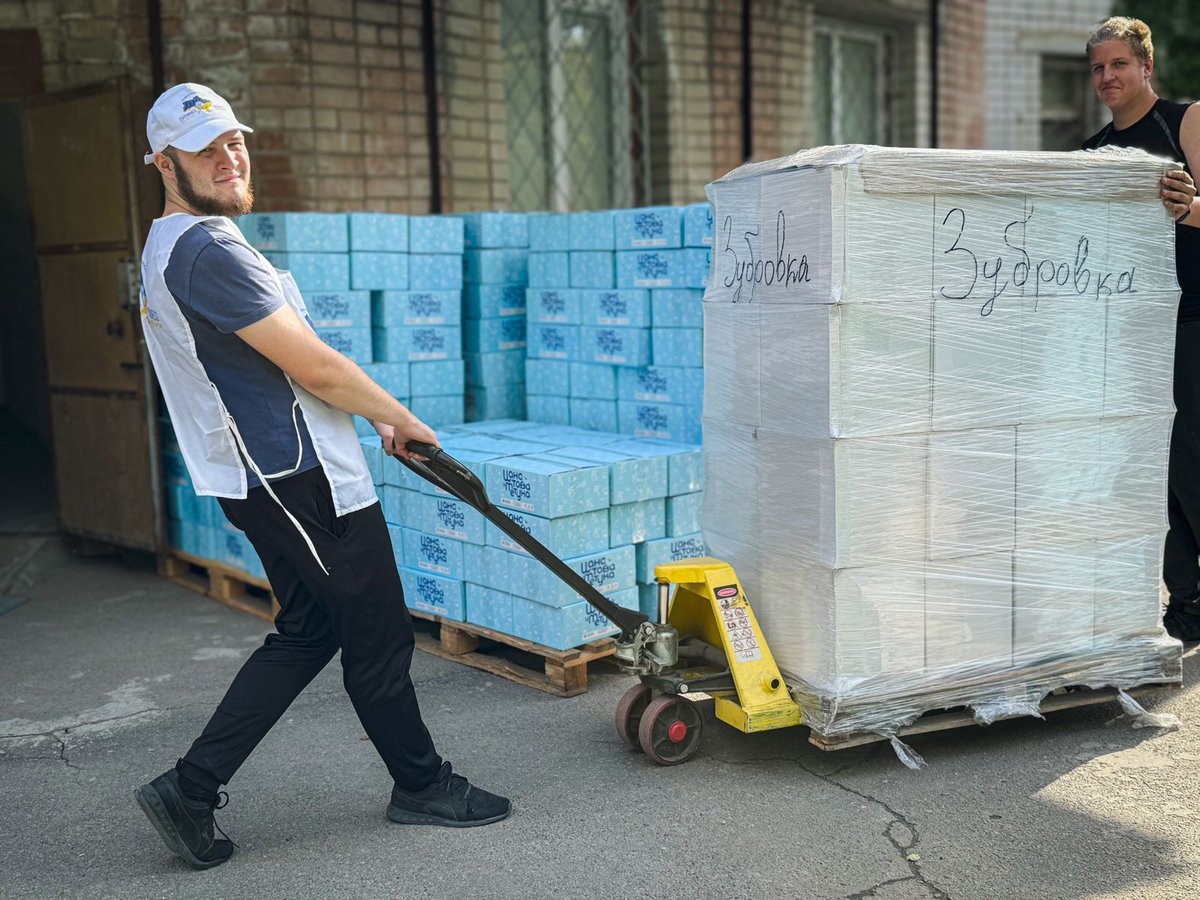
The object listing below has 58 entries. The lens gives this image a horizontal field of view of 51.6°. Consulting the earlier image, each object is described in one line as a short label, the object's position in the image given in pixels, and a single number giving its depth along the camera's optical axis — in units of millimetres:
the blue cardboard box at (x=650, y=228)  5562
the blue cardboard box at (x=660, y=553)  5211
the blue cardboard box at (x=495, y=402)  6516
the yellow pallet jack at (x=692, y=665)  3943
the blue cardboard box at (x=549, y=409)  6270
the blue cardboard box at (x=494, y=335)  6488
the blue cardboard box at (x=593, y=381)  5984
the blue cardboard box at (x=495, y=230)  6477
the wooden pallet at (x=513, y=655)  4816
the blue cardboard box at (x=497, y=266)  6469
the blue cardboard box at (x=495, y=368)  6488
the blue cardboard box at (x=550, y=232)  6125
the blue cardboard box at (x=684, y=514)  5262
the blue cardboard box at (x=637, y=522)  5031
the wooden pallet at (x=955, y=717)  3906
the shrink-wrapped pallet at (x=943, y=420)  3783
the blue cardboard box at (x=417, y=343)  6090
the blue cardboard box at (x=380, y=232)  5969
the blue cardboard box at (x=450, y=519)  5066
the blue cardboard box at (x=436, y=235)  6160
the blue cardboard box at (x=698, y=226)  5426
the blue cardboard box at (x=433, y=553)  5191
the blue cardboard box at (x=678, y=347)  5562
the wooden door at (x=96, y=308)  6422
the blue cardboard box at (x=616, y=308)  5770
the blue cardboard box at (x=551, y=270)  6148
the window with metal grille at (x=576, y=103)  8438
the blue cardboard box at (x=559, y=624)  4773
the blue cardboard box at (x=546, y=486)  4738
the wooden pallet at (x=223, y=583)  6152
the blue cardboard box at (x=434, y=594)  5219
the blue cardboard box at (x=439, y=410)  6203
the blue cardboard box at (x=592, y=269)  5902
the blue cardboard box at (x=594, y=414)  6016
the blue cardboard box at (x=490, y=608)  5012
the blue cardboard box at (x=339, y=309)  5871
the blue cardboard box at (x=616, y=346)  5805
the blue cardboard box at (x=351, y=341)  5902
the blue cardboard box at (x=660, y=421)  5625
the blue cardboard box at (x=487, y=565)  4973
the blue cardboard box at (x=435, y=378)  6180
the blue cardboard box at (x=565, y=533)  4789
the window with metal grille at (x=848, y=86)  10430
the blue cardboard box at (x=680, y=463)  5207
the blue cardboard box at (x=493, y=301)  6465
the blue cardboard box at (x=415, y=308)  6070
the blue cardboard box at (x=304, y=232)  5816
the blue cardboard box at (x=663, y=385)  5586
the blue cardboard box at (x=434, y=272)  6188
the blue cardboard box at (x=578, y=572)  4777
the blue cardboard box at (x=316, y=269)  5844
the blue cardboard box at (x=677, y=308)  5559
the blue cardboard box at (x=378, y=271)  5984
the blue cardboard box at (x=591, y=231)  5879
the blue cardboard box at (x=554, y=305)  6109
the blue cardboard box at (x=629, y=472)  4953
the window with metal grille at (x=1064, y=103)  12664
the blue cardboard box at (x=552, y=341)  6160
